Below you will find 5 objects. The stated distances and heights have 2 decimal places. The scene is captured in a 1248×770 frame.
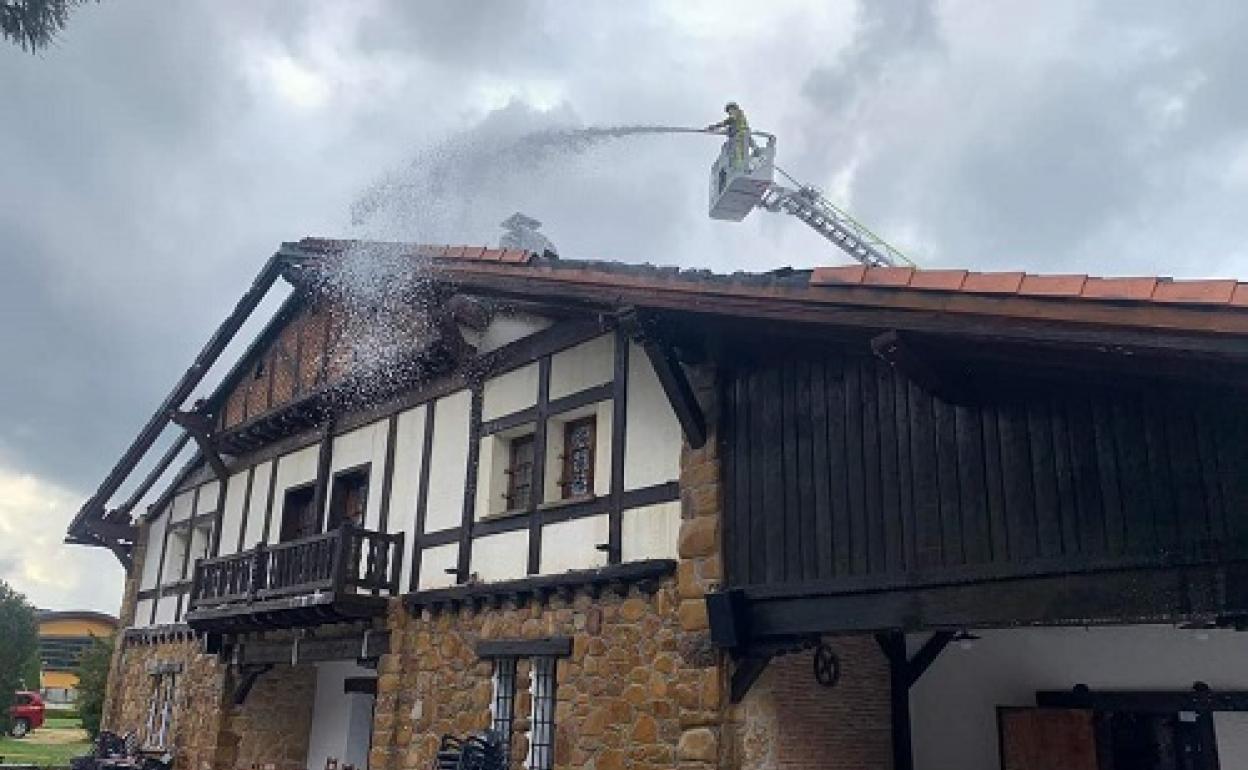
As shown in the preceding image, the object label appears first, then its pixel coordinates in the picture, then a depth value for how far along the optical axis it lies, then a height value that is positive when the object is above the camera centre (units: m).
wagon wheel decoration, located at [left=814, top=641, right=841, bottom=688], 8.02 +0.35
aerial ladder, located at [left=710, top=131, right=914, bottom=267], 24.92 +13.09
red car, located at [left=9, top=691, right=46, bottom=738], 27.38 -0.77
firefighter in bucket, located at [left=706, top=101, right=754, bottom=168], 24.16 +13.70
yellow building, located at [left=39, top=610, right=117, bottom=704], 46.53 +2.05
